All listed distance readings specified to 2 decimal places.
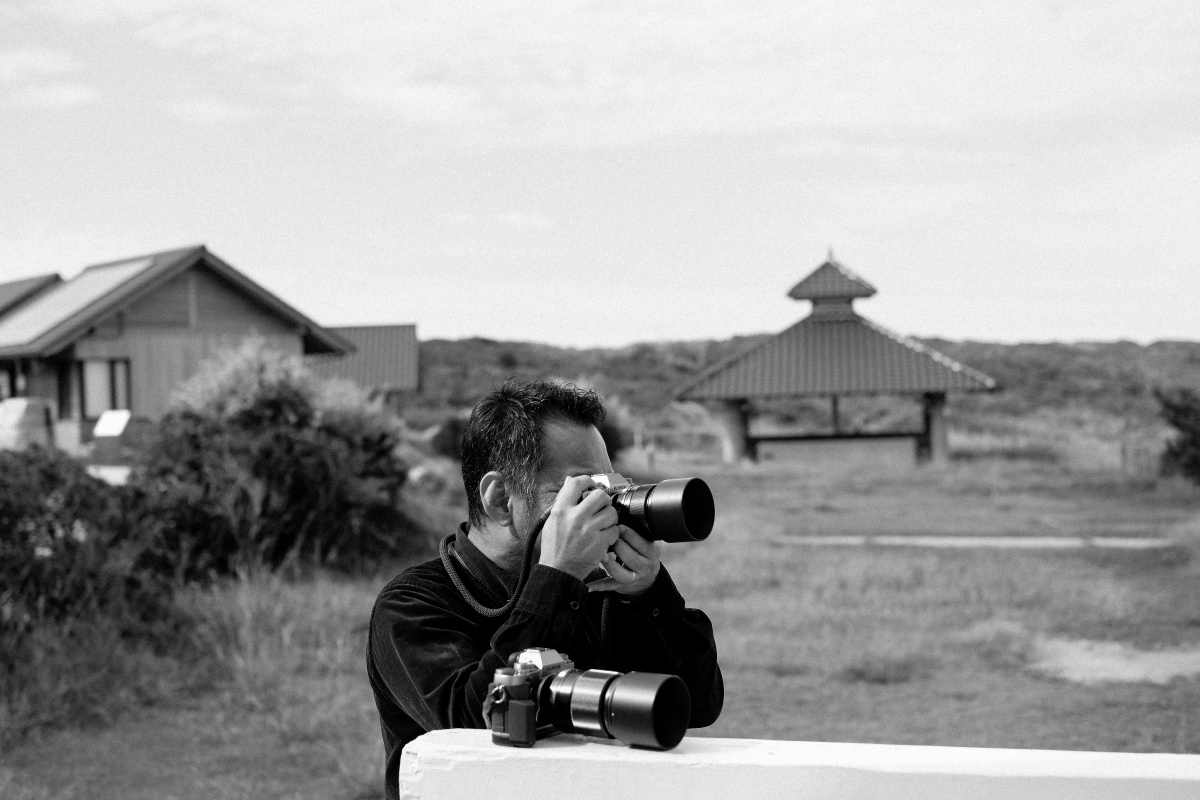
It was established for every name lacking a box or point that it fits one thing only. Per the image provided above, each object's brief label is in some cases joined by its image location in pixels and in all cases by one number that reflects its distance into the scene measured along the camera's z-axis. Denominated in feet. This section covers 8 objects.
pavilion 93.76
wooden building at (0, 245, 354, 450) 84.58
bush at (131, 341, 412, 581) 38.73
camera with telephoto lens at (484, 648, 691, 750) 5.29
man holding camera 6.54
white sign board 49.29
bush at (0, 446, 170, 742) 24.81
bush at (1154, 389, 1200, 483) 69.97
